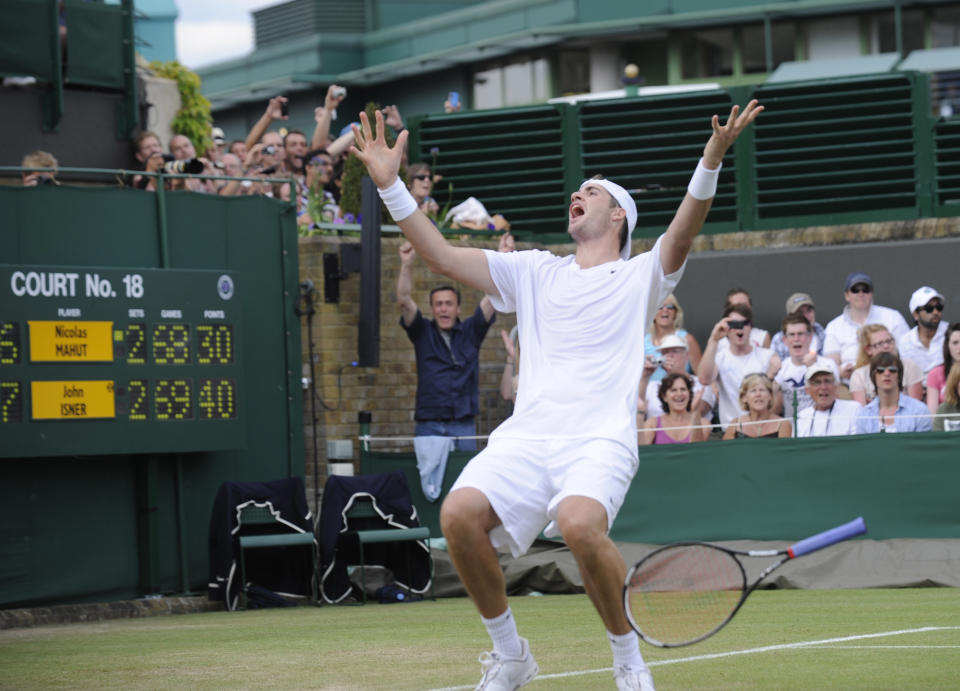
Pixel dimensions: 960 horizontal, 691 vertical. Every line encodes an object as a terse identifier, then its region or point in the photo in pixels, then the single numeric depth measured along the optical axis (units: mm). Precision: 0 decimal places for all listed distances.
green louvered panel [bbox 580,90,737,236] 18953
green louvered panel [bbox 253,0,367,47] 33000
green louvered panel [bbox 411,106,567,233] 19484
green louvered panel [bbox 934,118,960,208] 18188
